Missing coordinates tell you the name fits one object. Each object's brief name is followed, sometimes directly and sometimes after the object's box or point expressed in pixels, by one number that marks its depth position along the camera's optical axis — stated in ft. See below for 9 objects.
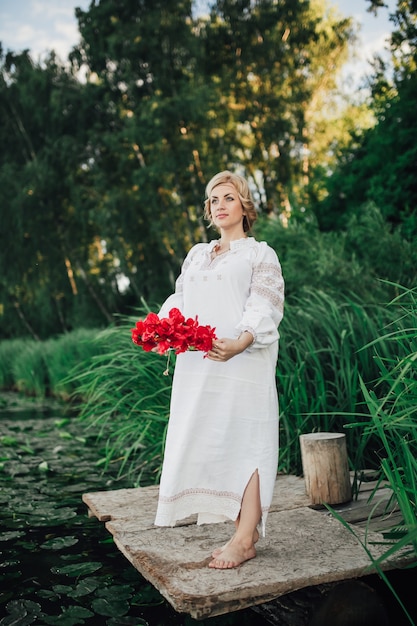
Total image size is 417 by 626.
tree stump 10.46
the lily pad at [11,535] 11.64
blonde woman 7.95
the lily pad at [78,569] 9.71
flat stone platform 7.04
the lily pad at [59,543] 10.99
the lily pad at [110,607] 8.25
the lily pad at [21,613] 7.98
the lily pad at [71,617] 7.95
